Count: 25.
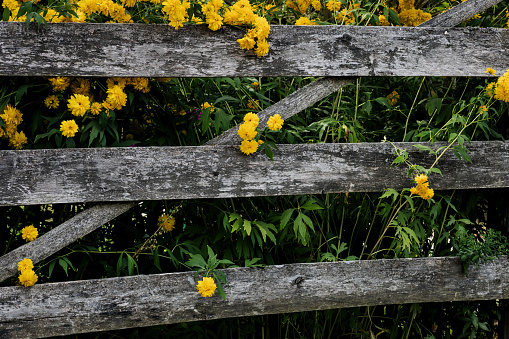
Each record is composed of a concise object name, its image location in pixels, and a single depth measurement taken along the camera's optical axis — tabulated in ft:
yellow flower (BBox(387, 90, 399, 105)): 8.70
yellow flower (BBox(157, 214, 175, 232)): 7.52
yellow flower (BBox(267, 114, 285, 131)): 6.70
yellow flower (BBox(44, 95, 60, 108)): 6.83
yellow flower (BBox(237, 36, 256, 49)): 6.86
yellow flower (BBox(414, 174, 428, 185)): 6.94
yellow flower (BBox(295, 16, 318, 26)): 7.79
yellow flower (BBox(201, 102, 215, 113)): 7.24
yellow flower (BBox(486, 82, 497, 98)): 7.47
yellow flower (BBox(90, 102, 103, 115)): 6.72
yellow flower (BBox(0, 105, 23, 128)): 6.66
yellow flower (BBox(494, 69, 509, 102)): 7.24
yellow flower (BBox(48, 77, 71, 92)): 6.73
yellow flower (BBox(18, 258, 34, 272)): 6.60
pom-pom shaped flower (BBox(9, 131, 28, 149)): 6.87
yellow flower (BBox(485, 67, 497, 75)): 7.53
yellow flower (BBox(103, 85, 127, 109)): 6.72
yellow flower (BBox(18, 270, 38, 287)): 6.63
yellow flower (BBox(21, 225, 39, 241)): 6.94
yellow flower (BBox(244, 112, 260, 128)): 6.72
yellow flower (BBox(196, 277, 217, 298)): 6.79
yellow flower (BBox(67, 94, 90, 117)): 6.58
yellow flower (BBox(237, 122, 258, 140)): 6.72
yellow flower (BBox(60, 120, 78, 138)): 6.64
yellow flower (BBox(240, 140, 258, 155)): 6.96
